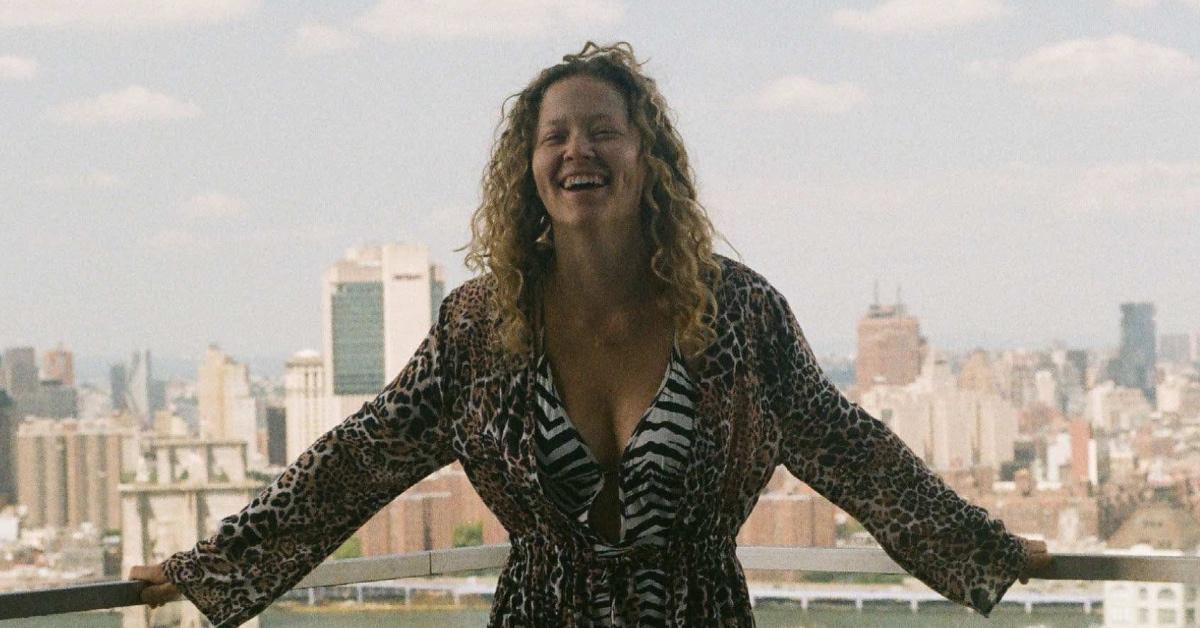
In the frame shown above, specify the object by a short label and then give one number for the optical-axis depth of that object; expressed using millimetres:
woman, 2080
